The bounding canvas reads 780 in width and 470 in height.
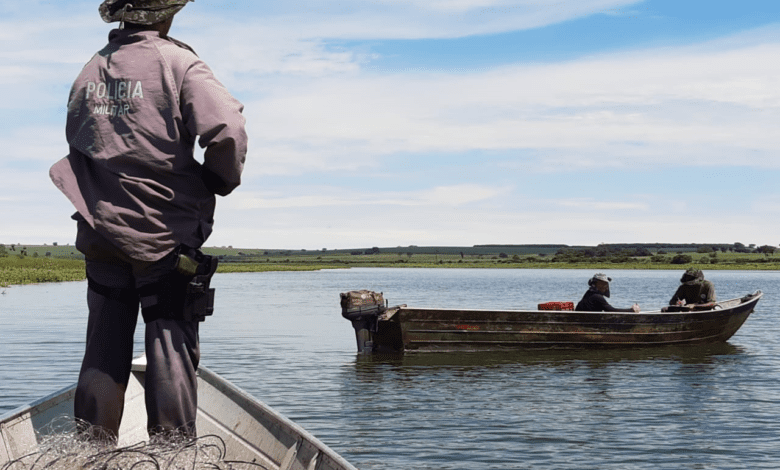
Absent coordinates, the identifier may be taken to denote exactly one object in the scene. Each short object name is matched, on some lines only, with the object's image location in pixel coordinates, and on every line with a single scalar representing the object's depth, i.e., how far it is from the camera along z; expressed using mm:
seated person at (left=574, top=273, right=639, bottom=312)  22250
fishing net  4227
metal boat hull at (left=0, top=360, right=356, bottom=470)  5500
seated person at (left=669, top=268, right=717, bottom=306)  24797
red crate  23297
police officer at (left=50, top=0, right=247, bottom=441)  4227
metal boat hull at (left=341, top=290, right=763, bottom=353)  21781
